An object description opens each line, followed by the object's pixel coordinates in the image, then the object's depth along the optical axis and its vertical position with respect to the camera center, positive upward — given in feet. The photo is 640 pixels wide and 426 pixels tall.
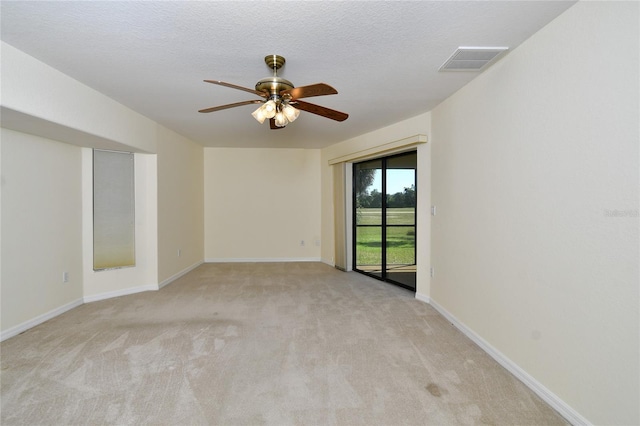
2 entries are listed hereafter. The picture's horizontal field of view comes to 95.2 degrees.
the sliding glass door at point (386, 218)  15.16 -0.55
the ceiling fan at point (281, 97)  6.76 +2.70
